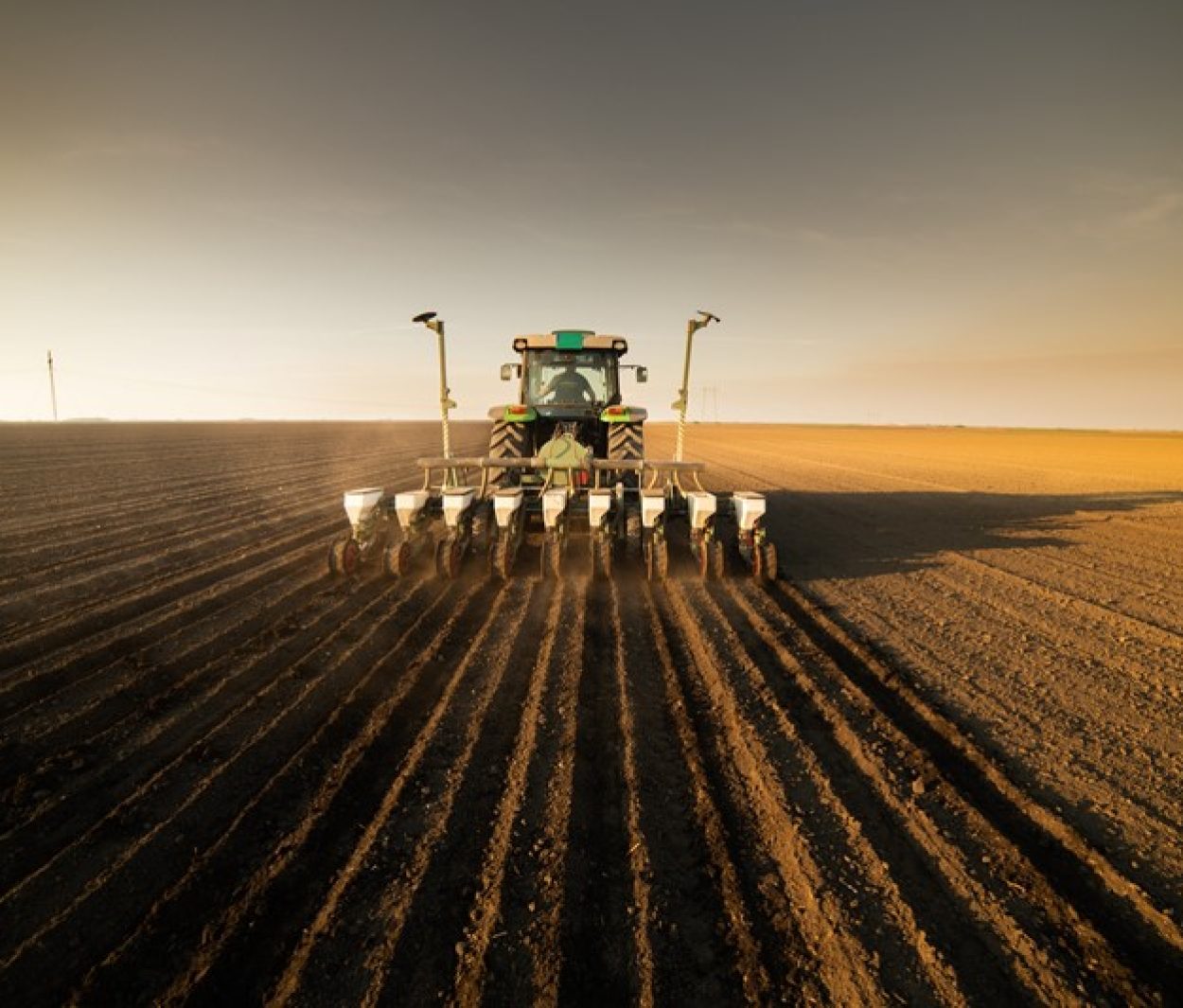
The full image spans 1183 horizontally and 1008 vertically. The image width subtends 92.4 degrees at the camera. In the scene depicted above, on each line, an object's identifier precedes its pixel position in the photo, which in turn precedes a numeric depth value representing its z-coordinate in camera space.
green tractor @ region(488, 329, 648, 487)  7.48
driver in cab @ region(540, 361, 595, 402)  8.07
